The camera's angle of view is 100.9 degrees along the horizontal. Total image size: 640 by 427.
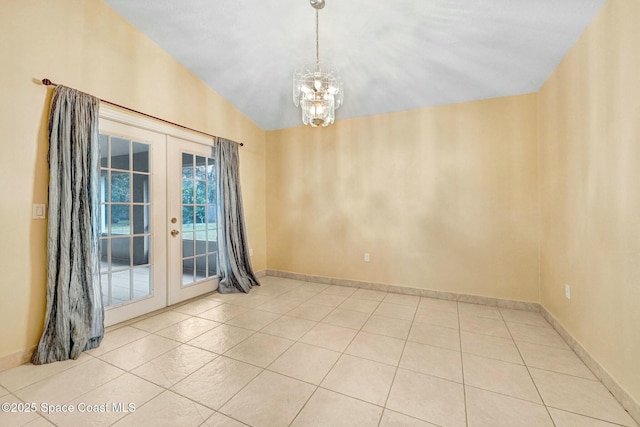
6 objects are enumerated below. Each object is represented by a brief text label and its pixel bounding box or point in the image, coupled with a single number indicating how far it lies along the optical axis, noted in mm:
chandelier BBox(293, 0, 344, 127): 2135
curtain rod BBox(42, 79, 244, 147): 2115
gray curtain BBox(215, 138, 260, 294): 3707
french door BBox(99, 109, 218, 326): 2646
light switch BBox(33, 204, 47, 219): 2092
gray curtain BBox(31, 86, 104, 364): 2094
